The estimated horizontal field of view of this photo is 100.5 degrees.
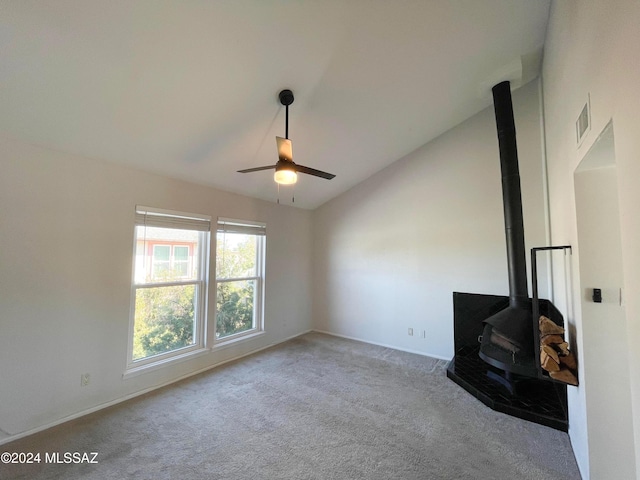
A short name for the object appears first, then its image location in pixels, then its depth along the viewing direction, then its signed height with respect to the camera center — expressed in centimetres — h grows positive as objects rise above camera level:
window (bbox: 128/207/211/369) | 294 -33
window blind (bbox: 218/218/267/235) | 372 +46
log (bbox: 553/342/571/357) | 204 -70
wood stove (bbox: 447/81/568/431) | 240 -81
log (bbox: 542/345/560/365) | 199 -71
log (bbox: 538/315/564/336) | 214 -57
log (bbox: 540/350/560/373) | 198 -79
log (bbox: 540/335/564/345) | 208 -64
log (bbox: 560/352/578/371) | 197 -78
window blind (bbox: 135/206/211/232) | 291 +45
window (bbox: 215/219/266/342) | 377 -31
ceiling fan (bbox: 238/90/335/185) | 218 +77
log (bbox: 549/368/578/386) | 189 -86
